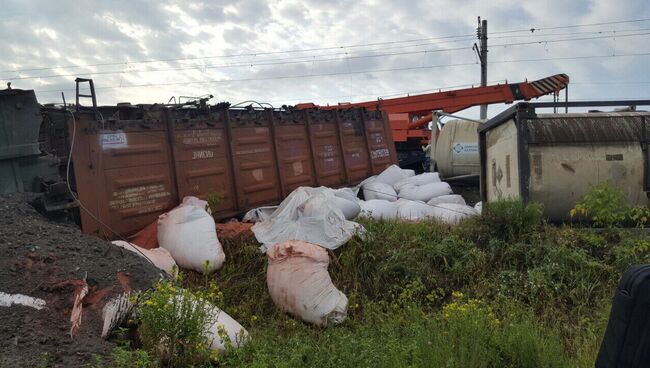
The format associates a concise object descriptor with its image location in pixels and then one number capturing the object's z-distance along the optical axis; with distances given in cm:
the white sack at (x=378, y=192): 826
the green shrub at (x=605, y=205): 479
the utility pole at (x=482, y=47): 2100
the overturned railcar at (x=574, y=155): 534
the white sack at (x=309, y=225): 525
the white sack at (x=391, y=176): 914
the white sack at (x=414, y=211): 689
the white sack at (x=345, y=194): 676
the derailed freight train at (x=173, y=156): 559
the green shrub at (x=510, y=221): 507
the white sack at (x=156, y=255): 480
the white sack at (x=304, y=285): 437
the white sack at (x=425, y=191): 800
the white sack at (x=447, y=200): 768
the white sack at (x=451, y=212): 649
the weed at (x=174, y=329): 291
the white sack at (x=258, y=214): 685
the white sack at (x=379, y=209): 691
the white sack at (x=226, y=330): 332
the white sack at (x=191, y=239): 516
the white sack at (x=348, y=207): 633
